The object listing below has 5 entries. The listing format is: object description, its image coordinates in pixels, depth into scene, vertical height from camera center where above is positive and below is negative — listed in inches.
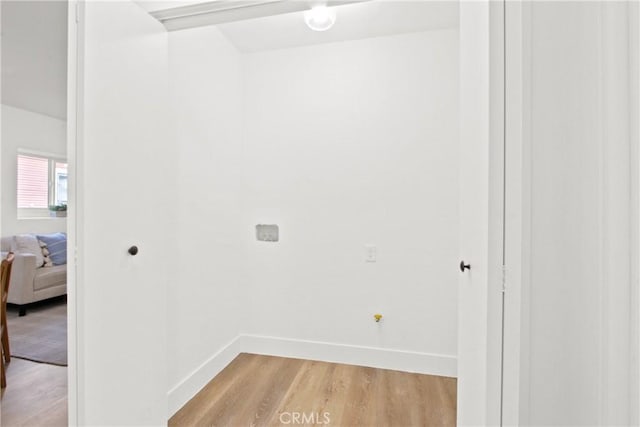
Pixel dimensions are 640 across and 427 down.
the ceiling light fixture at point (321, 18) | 74.9 +47.0
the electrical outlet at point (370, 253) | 92.7 -12.4
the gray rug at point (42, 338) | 75.8 -32.4
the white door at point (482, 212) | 31.3 +0.0
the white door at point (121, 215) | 44.8 -0.8
